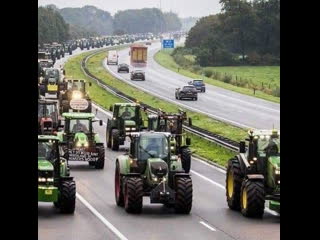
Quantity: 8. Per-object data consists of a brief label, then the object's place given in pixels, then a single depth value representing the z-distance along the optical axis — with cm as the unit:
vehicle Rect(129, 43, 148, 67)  14862
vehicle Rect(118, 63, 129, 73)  13662
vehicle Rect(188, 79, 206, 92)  10612
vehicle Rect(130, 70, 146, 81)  12112
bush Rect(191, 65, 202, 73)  15289
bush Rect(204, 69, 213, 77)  14062
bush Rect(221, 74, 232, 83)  12975
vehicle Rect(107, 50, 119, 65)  15758
